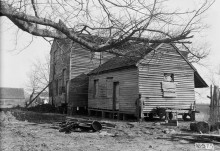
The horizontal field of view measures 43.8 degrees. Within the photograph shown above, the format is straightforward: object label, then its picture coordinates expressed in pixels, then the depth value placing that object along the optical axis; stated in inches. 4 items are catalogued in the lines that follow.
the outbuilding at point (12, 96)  3332.7
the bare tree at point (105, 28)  236.2
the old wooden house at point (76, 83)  1061.8
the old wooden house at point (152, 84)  729.0
